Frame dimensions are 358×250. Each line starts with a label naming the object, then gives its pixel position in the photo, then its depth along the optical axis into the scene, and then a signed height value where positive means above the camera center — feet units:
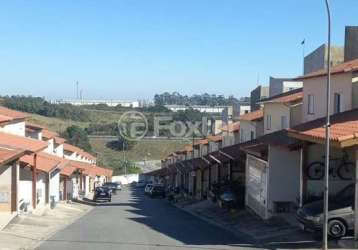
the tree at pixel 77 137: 414.41 -26.35
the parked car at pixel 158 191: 248.93 -35.35
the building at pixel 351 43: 129.59 +10.19
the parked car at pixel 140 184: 373.81 -50.43
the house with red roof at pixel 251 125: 166.30 -7.63
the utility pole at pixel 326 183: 58.29 -7.48
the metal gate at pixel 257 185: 103.72 -14.77
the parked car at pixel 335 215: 68.54 -12.18
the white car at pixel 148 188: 263.66 -36.85
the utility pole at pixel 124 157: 435.53 -41.83
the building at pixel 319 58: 157.89 +9.49
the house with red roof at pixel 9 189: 96.94 -13.64
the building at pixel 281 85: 193.57 +3.19
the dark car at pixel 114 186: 287.59 -40.21
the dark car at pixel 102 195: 210.59 -31.17
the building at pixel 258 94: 223.30 +0.62
